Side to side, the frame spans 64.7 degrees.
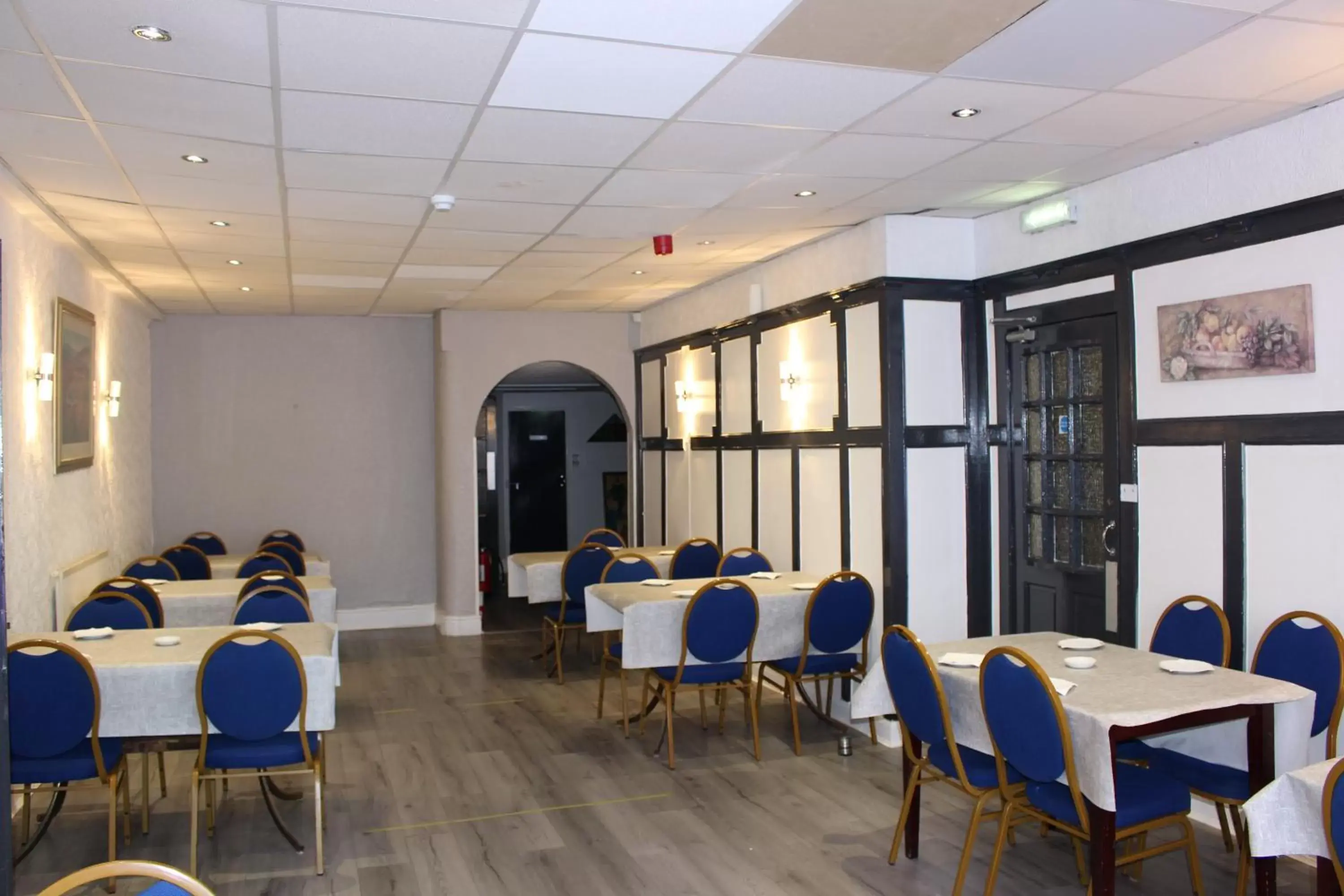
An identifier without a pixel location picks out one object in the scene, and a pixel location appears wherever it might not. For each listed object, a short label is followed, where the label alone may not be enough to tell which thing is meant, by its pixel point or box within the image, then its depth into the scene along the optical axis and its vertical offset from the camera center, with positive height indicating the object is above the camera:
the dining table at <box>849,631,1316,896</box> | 3.32 -0.96
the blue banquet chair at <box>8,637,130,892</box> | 3.93 -1.00
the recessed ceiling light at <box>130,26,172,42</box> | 3.10 +1.22
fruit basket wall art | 4.14 +0.39
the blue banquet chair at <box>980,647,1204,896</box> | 3.40 -1.12
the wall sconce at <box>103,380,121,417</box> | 7.54 +0.37
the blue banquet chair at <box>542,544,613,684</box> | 7.72 -1.02
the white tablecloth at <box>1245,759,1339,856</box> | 2.81 -1.04
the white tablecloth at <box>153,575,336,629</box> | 6.08 -0.92
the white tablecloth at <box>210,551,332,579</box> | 8.09 -0.95
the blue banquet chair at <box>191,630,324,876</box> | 4.09 -0.98
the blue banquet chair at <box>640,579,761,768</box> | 5.57 -1.06
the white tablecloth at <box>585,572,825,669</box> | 5.70 -0.99
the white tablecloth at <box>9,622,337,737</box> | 4.20 -0.98
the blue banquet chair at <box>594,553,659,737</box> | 7.03 -0.88
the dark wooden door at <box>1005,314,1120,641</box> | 5.17 -0.24
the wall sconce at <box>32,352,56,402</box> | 5.62 +0.39
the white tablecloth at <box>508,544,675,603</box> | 7.85 -0.99
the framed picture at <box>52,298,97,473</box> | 6.04 +0.37
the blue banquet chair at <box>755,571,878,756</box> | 5.73 -1.08
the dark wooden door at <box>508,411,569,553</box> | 13.67 -0.52
